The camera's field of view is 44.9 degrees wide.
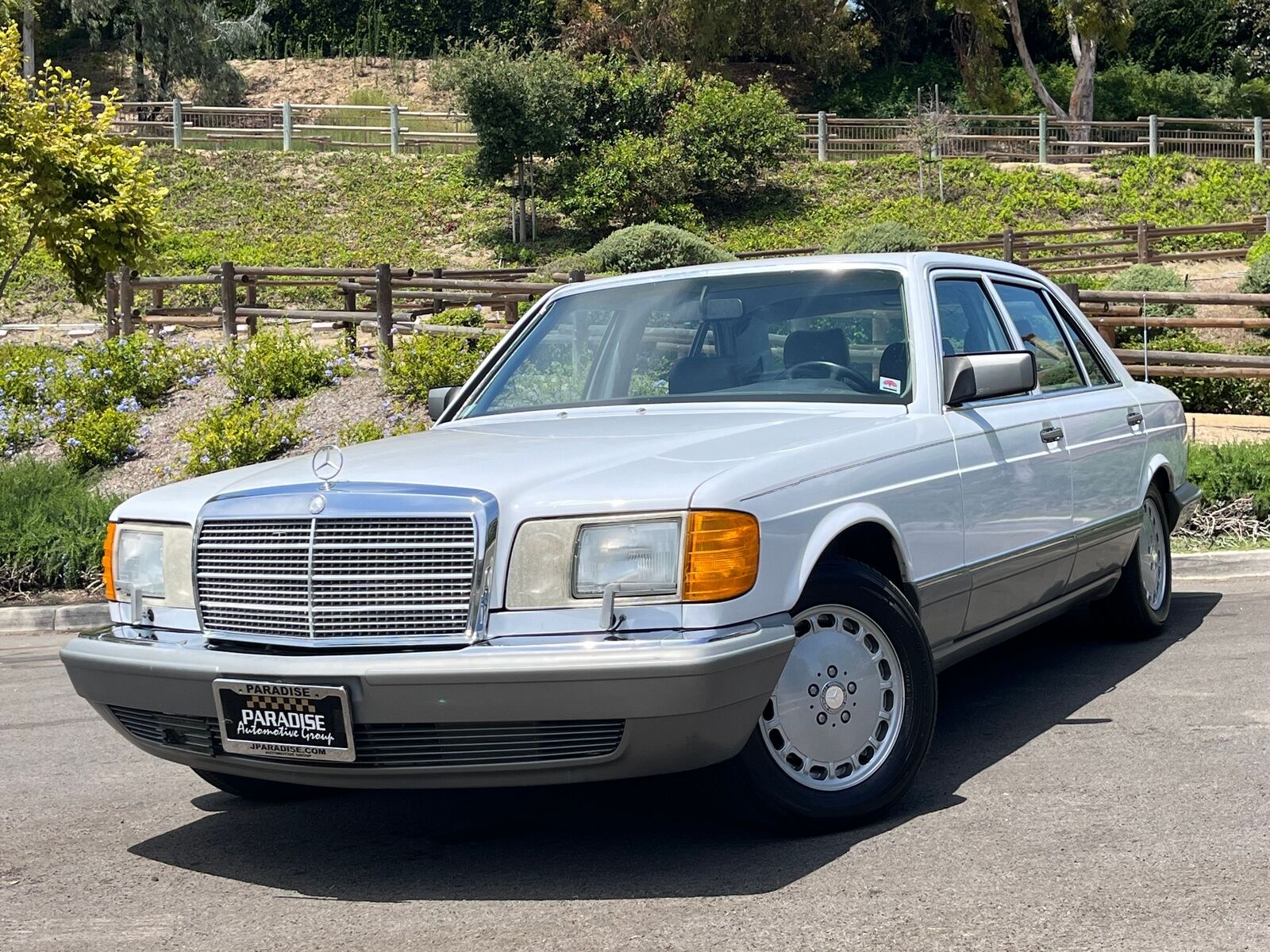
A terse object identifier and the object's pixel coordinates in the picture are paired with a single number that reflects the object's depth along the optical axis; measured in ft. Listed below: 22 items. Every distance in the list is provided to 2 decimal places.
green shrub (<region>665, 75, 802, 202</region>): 134.41
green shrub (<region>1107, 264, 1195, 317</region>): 70.38
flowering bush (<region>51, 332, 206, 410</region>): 55.57
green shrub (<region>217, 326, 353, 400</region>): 56.80
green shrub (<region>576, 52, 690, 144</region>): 137.28
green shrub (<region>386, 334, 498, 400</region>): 53.98
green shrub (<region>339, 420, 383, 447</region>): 46.83
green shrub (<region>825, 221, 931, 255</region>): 94.99
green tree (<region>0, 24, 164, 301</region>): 65.82
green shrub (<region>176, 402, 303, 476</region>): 48.14
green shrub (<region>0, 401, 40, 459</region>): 53.42
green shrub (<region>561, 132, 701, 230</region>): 129.90
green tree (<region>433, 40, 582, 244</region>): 129.18
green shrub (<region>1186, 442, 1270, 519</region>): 33.53
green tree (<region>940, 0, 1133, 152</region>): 152.87
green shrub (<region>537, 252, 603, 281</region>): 92.39
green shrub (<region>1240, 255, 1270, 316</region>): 76.23
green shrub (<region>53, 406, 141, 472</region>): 50.93
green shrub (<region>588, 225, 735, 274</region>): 94.38
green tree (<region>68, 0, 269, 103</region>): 188.85
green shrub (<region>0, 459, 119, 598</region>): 33.53
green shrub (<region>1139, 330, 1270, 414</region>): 53.57
